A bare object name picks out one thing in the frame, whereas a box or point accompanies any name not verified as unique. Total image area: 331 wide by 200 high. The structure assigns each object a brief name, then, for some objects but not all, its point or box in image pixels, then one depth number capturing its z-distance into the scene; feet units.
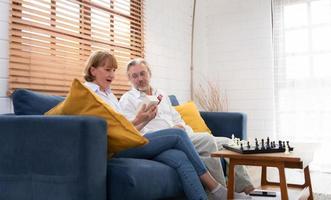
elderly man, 6.82
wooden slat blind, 7.64
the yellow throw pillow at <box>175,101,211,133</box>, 9.74
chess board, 6.14
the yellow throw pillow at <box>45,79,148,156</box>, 5.07
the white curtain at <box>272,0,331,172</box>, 12.55
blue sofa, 4.66
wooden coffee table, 5.71
